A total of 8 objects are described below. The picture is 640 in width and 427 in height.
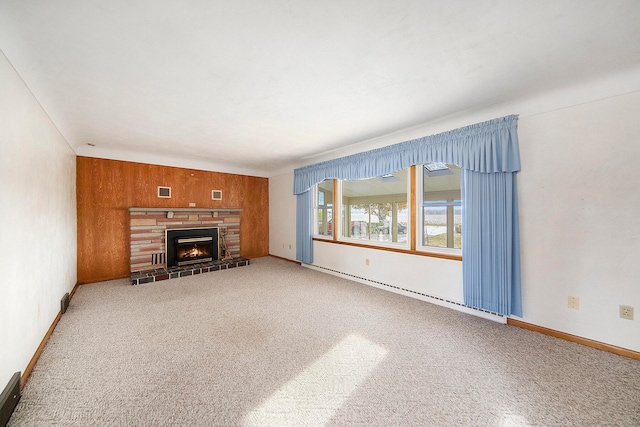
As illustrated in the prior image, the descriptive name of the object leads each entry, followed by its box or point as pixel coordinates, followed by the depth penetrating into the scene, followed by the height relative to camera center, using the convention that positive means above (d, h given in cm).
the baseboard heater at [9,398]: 136 -109
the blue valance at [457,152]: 254 +80
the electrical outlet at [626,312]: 201 -85
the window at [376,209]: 387 +9
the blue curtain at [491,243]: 252 -33
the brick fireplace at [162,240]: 443 -46
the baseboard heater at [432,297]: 267 -113
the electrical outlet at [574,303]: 222 -85
